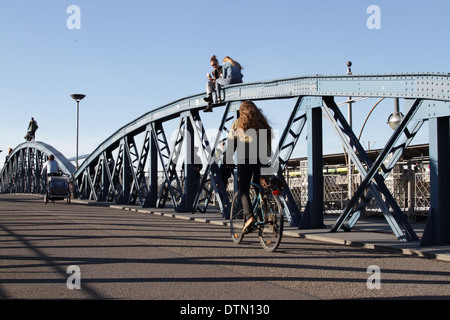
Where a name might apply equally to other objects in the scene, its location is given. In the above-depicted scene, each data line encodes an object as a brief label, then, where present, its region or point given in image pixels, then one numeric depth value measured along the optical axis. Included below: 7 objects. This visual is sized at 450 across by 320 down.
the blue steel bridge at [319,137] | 7.32
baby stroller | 22.44
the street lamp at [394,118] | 15.92
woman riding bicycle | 7.55
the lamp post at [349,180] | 15.44
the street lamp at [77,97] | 32.25
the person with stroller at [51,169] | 22.98
